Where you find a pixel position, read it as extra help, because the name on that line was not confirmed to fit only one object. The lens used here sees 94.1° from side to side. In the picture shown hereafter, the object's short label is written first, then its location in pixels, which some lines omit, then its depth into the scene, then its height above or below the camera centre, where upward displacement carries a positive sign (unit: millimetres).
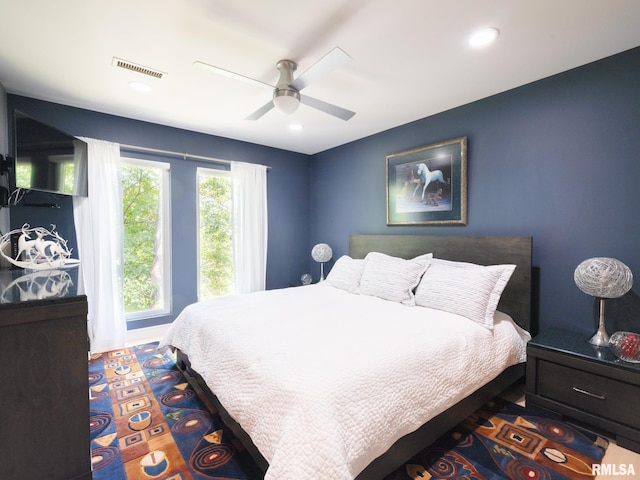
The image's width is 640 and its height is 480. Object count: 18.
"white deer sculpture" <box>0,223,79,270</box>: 2059 -156
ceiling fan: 1725 +990
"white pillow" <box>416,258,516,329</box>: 2227 -462
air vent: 2189 +1263
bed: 1241 -702
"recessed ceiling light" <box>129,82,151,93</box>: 2518 +1266
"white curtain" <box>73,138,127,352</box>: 3021 -104
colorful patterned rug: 1581 -1269
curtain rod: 3302 +955
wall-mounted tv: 2227 +635
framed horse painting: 2984 +514
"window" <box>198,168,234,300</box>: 3938 -24
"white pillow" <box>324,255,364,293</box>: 3229 -480
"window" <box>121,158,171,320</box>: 3490 -53
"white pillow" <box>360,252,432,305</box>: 2732 -438
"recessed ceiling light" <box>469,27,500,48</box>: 1821 +1227
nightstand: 1732 -975
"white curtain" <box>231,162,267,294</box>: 3992 +120
